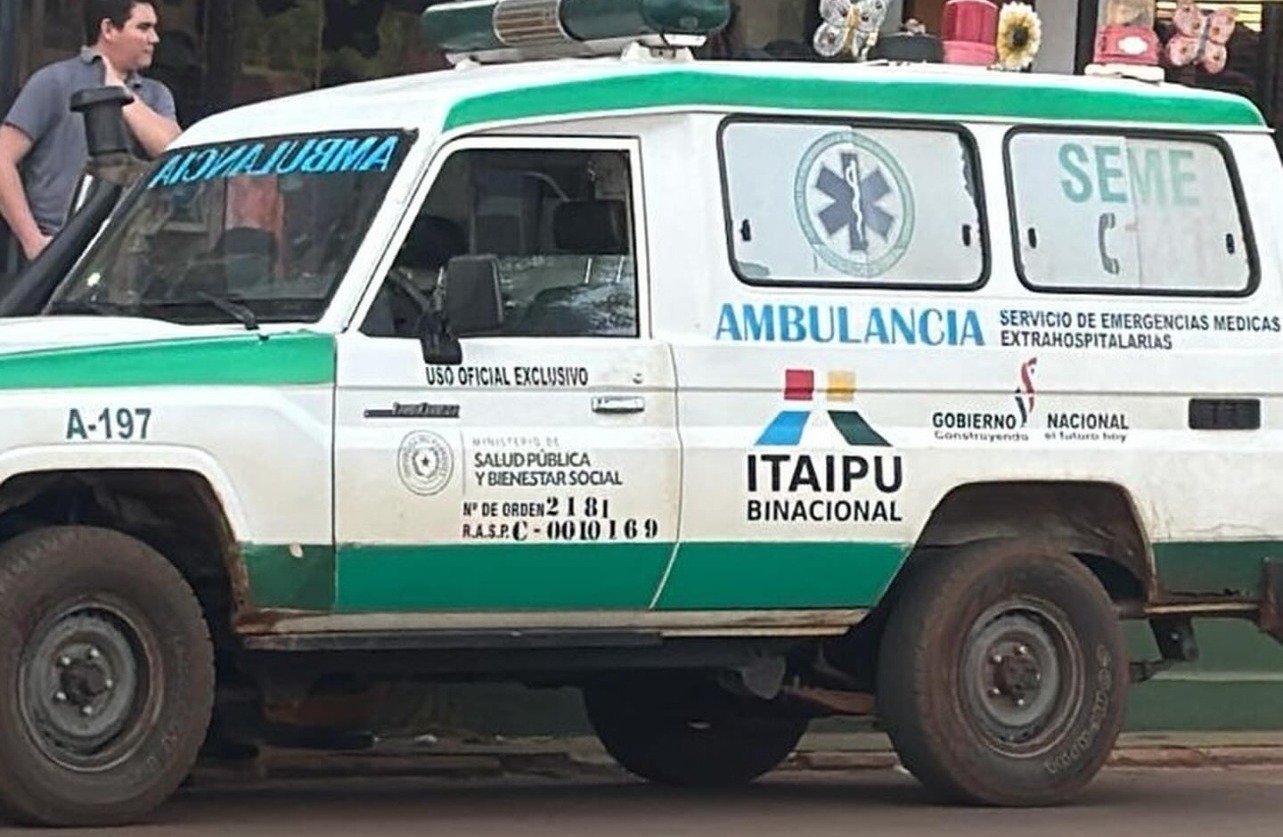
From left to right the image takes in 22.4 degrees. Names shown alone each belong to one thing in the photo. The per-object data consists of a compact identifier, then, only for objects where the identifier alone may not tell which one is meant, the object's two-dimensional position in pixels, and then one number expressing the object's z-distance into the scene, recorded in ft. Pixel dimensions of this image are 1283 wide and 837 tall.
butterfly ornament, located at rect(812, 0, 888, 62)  35.14
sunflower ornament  35.53
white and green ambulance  29.50
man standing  38.96
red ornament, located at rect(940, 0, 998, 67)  35.42
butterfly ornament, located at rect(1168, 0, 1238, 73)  45.21
